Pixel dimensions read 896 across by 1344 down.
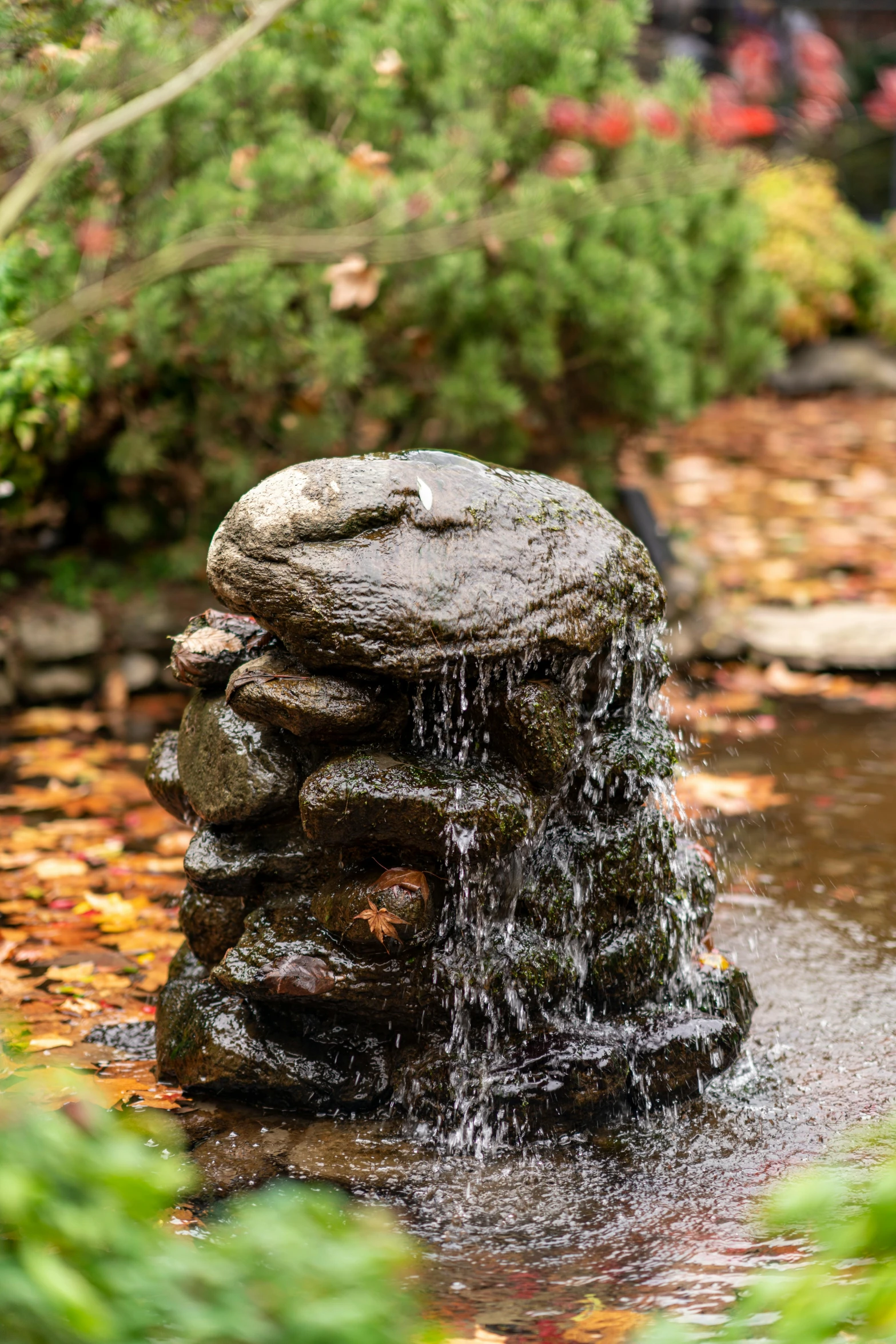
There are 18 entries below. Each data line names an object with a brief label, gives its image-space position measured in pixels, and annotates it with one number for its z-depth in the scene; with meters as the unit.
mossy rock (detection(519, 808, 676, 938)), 3.44
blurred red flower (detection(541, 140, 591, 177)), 6.12
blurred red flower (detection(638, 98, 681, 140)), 5.31
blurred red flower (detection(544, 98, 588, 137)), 6.16
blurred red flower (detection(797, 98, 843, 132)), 4.55
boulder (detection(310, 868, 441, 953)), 3.17
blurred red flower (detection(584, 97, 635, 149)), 5.77
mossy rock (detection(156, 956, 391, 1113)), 3.39
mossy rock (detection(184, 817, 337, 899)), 3.40
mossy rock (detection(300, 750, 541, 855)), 3.10
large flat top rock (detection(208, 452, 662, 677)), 3.05
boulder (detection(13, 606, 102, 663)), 6.73
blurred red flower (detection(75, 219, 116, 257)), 5.95
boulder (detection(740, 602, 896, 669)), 7.25
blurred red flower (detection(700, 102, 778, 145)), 4.78
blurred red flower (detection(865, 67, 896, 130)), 4.66
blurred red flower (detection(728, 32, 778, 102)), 4.55
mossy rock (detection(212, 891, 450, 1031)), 3.27
